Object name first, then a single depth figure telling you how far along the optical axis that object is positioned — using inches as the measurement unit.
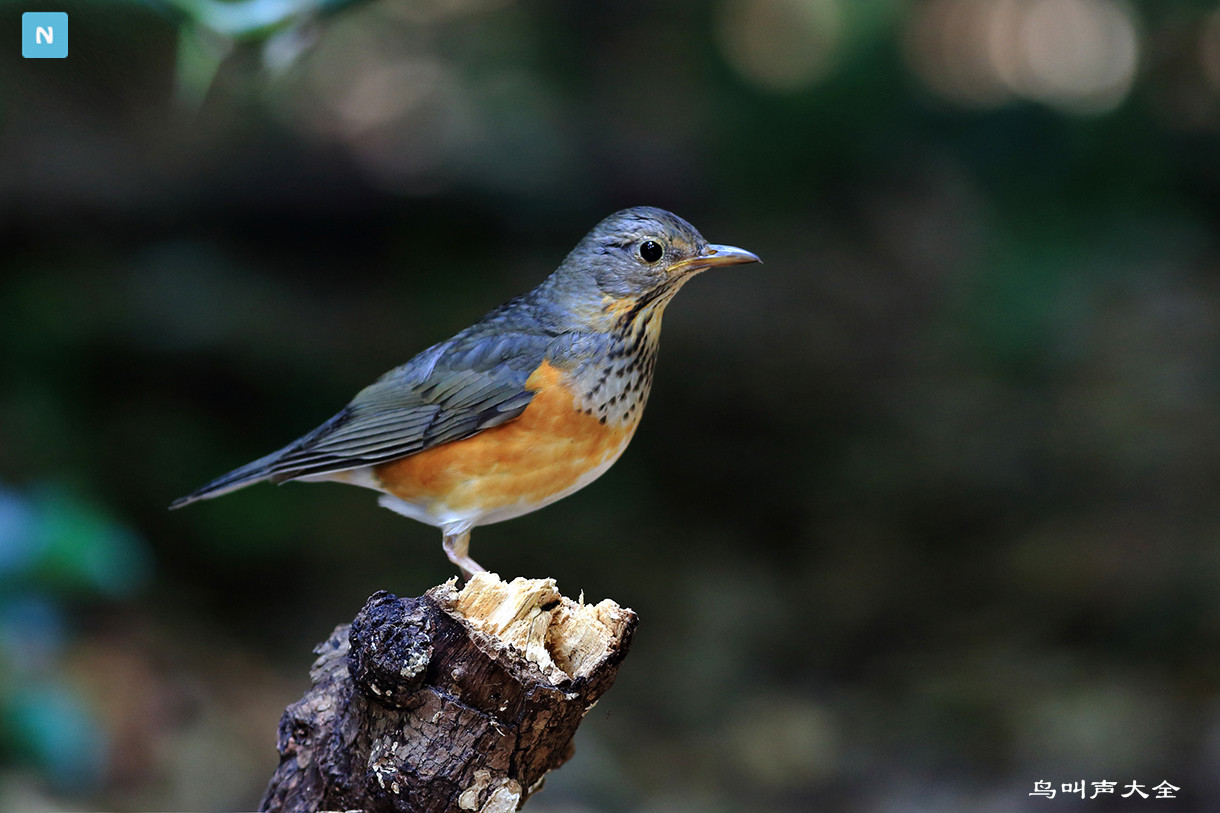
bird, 299.4
